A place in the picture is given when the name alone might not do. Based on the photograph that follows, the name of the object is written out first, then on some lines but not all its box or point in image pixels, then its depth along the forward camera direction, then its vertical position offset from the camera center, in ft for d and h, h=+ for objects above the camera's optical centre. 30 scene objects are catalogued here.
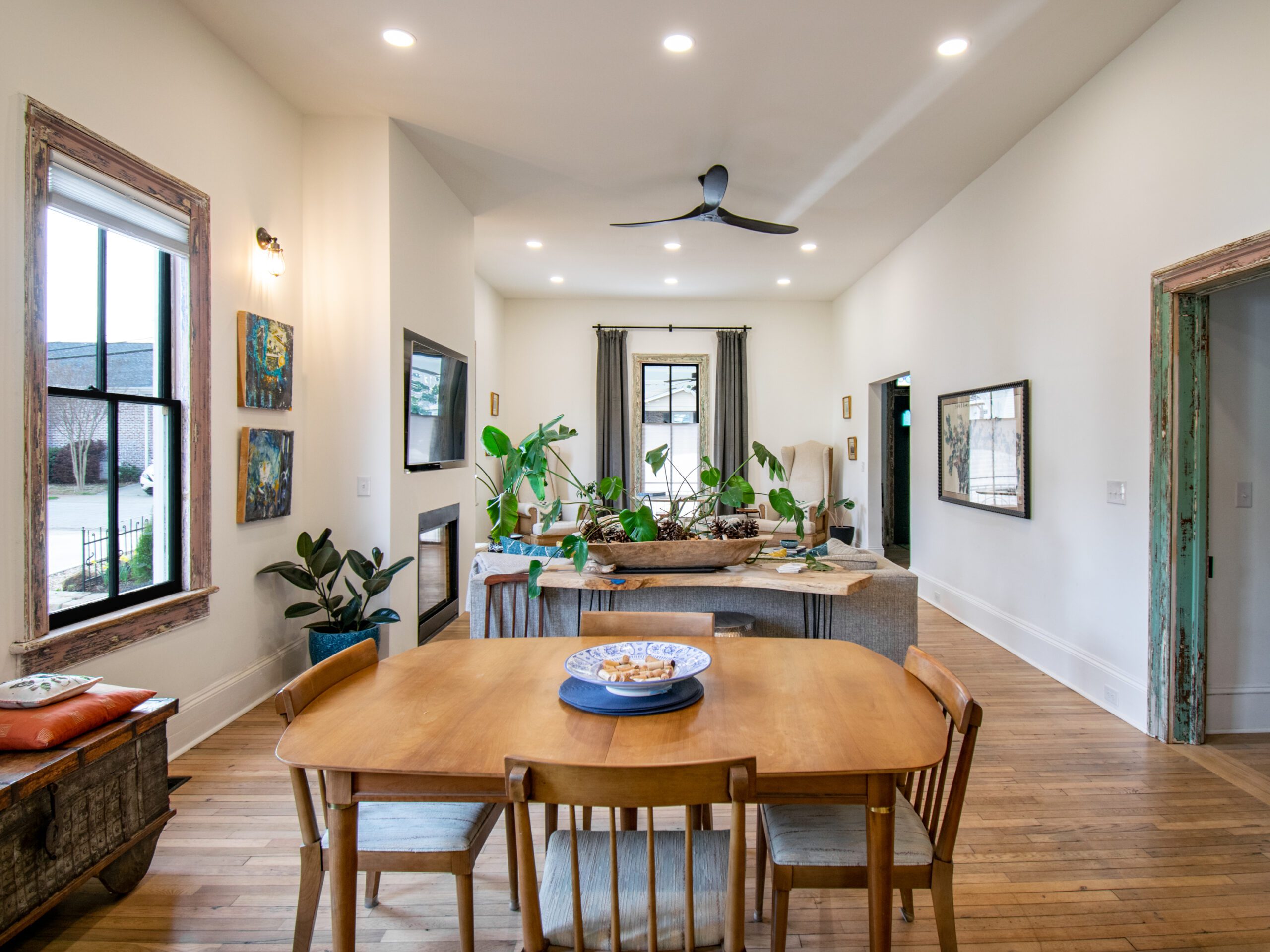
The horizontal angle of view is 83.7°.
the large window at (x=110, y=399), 7.47 +0.97
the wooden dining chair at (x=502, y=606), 10.19 -1.85
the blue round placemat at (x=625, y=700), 4.86 -1.59
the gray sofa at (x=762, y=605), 9.91 -1.87
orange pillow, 5.73 -2.05
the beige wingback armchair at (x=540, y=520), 20.21 -1.49
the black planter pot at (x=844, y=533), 25.75 -2.10
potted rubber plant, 11.58 -1.92
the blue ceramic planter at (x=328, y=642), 11.55 -2.69
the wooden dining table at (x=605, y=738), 4.22 -1.67
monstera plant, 8.47 -0.38
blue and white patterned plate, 5.06 -1.45
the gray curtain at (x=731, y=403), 28.07 +2.90
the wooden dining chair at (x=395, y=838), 4.87 -2.54
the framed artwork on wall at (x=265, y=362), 10.86 +1.85
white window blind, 7.84 +3.29
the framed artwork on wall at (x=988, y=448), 13.69 +0.58
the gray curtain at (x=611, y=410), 27.86 +2.62
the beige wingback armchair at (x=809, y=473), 26.94 +0.12
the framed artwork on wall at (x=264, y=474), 10.90 +0.05
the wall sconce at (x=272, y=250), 11.27 +3.66
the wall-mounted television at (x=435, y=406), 13.96 +1.55
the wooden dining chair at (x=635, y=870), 3.64 -2.52
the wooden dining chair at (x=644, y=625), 7.09 -1.51
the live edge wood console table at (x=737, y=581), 8.97 -1.36
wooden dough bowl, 9.26 -1.02
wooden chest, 5.32 -2.81
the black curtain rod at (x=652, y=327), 28.22 +5.97
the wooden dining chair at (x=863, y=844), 4.81 -2.57
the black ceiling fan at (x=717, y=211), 14.65 +5.56
